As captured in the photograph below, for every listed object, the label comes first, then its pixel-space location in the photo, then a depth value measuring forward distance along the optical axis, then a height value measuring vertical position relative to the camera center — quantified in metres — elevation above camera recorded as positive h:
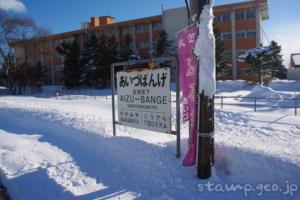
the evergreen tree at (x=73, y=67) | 48.28 +3.11
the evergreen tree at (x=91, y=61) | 45.91 +3.83
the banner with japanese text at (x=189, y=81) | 5.25 +0.07
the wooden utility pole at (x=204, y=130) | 4.88 -0.72
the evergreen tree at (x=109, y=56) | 44.97 +4.36
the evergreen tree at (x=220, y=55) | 37.87 +3.62
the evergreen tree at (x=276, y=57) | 36.64 +3.17
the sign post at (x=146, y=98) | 6.02 -0.27
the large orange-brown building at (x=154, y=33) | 44.47 +8.94
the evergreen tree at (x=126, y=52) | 45.09 +4.92
